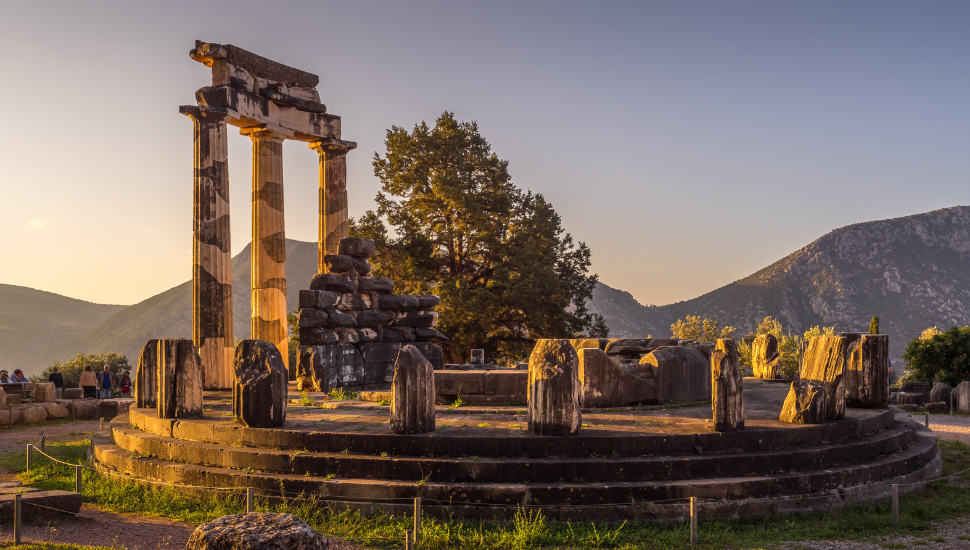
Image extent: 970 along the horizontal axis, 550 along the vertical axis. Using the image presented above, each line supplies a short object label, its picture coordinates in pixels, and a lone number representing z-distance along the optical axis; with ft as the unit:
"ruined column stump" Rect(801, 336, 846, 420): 35.35
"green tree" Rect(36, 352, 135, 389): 113.50
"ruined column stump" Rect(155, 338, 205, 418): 37.17
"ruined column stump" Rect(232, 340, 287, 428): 33.22
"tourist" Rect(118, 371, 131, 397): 81.30
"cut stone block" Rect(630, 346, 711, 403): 41.19
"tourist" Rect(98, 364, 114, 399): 77.71
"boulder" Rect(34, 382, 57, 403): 69.77
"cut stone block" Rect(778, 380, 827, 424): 33.96
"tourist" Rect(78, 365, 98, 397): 76.95
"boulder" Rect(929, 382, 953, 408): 72.90
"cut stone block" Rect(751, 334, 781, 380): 63.56
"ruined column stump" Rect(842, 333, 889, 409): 40.73
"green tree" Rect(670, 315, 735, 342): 177.17
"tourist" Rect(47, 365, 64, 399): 83.94
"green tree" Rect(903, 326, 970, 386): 81.00
